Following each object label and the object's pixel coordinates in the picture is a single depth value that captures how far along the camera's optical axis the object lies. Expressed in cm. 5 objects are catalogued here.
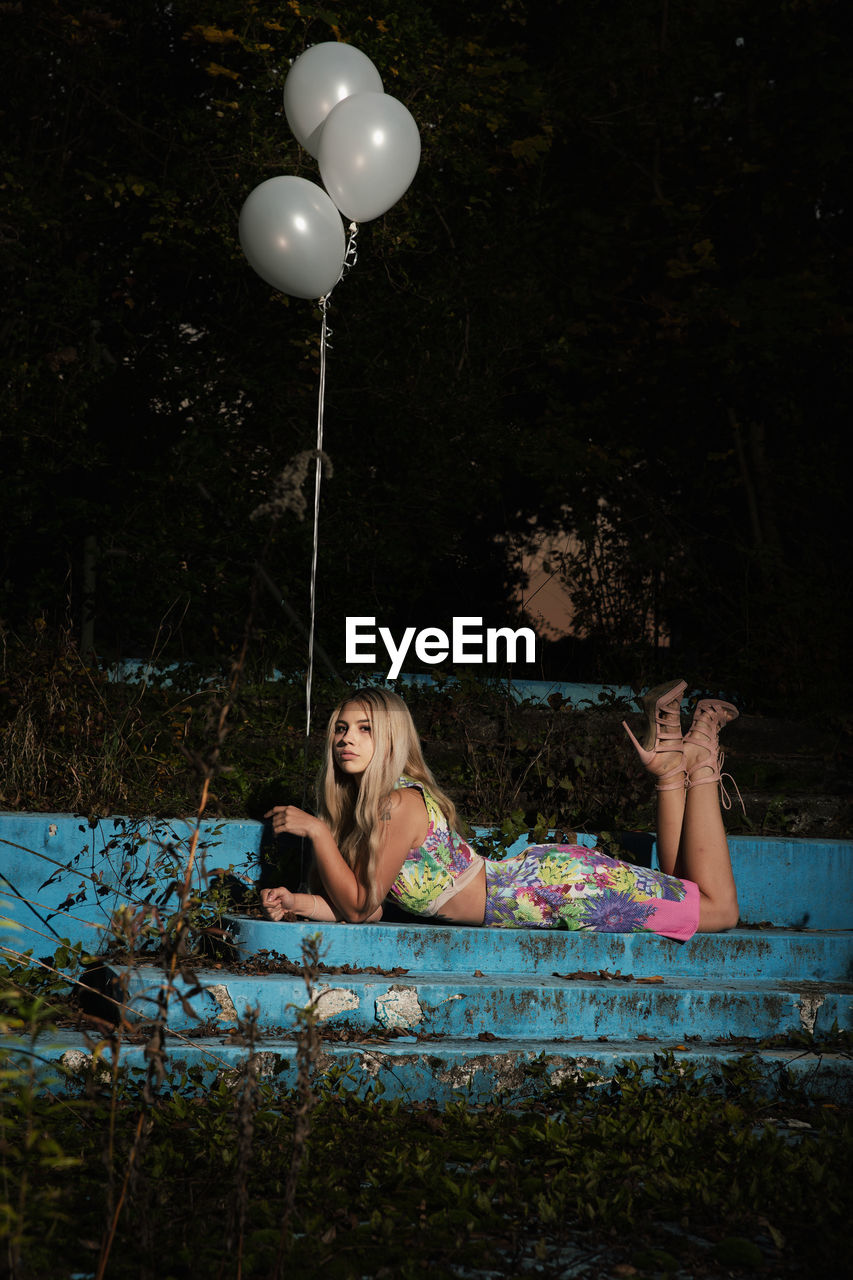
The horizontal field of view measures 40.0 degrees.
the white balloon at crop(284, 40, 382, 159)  535
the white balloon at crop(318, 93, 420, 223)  508
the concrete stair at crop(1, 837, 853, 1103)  363
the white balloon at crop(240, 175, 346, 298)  507
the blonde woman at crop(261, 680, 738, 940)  410
